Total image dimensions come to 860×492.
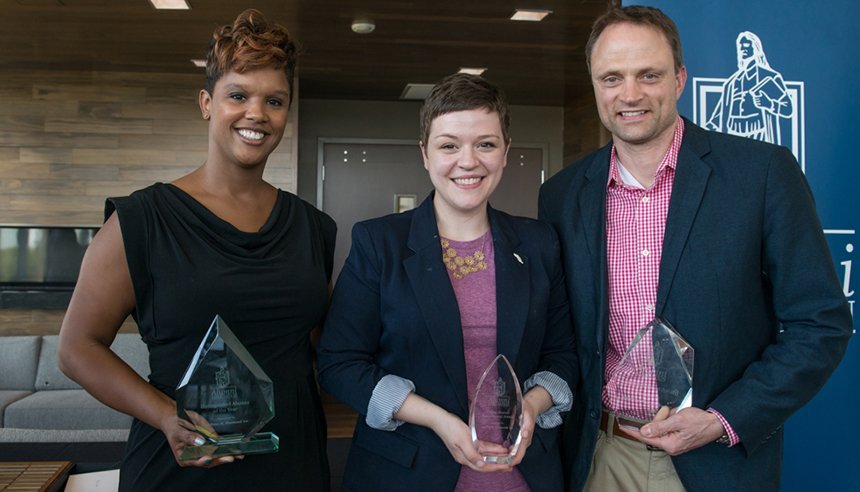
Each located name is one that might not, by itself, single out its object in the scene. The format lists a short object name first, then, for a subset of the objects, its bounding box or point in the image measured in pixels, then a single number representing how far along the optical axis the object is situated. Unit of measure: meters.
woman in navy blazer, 1.51
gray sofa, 4.38
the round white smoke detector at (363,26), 4.92
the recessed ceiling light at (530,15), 4.67
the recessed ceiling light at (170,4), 4.45
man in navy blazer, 1.59
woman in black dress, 1.40
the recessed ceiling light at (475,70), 6.38
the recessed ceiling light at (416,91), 7.07
